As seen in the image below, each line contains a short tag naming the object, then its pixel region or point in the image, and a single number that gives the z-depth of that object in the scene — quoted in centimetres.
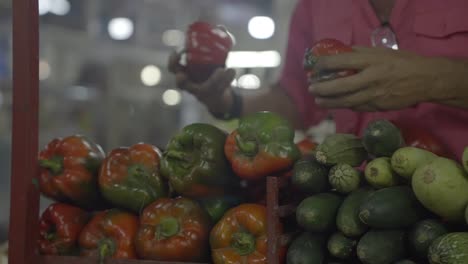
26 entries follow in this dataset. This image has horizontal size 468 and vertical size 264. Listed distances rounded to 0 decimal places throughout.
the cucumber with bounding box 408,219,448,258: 110
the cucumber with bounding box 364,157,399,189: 121
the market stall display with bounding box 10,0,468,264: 114
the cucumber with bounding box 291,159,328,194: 128
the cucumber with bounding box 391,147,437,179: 117
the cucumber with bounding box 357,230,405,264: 112
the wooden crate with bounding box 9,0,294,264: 149
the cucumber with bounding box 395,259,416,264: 110
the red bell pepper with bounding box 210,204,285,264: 133
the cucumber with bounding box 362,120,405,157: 125
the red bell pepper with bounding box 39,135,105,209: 158
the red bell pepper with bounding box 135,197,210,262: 139
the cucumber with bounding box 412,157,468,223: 109
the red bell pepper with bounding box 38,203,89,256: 153
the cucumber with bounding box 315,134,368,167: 129
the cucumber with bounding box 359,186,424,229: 113
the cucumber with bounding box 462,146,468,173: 109
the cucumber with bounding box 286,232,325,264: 120
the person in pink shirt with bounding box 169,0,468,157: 153
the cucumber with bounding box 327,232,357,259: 118
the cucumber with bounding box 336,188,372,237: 118
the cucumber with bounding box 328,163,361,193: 125
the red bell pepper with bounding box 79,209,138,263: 146
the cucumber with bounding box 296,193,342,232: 122
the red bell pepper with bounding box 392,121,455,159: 147
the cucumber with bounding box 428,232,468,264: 104
